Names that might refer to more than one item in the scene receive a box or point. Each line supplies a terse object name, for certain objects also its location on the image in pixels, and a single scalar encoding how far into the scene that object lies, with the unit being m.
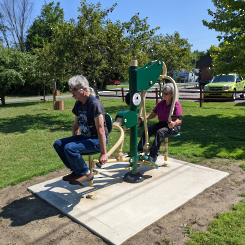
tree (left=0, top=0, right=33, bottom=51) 41.25
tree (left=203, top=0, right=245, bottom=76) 7.77
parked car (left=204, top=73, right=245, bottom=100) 15.45
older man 3.14
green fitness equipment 3.61
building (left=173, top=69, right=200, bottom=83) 67.05
